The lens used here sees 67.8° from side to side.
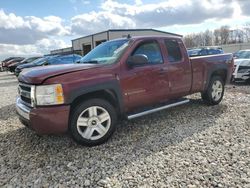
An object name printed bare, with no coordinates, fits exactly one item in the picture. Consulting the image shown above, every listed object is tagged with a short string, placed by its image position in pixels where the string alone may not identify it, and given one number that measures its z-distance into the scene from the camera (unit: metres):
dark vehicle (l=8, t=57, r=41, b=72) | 18.59
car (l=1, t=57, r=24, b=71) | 22.83
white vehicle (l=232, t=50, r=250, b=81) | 7.95
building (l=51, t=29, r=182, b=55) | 25.36
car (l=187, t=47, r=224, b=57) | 12.41
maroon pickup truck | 2.87
